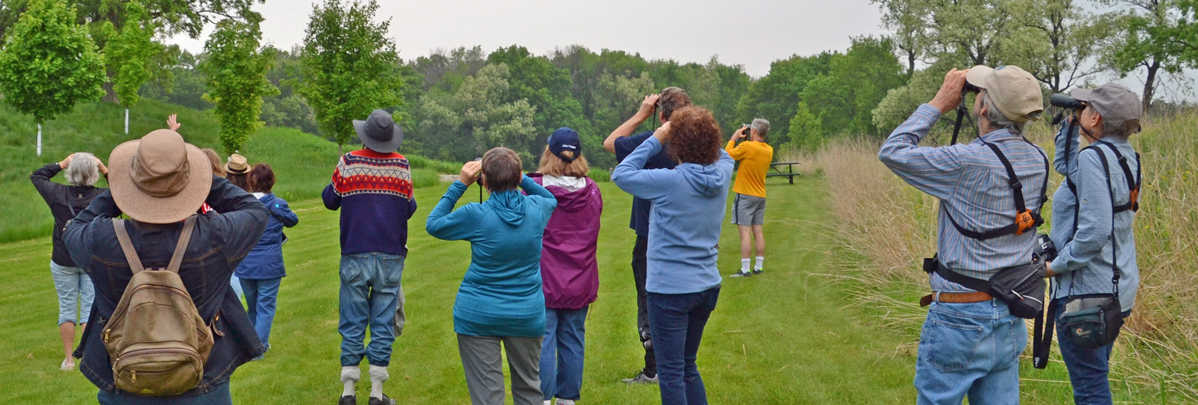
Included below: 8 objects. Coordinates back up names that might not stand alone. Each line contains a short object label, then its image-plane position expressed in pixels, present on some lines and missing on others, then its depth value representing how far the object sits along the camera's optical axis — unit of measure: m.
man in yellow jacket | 10.31
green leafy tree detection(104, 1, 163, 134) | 29.34
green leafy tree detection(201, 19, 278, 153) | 27.33
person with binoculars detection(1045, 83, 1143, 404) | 3.69
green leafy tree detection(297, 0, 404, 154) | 27.86
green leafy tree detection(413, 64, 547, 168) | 69.94
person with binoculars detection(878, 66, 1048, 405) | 3.17
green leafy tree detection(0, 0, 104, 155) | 22.38
